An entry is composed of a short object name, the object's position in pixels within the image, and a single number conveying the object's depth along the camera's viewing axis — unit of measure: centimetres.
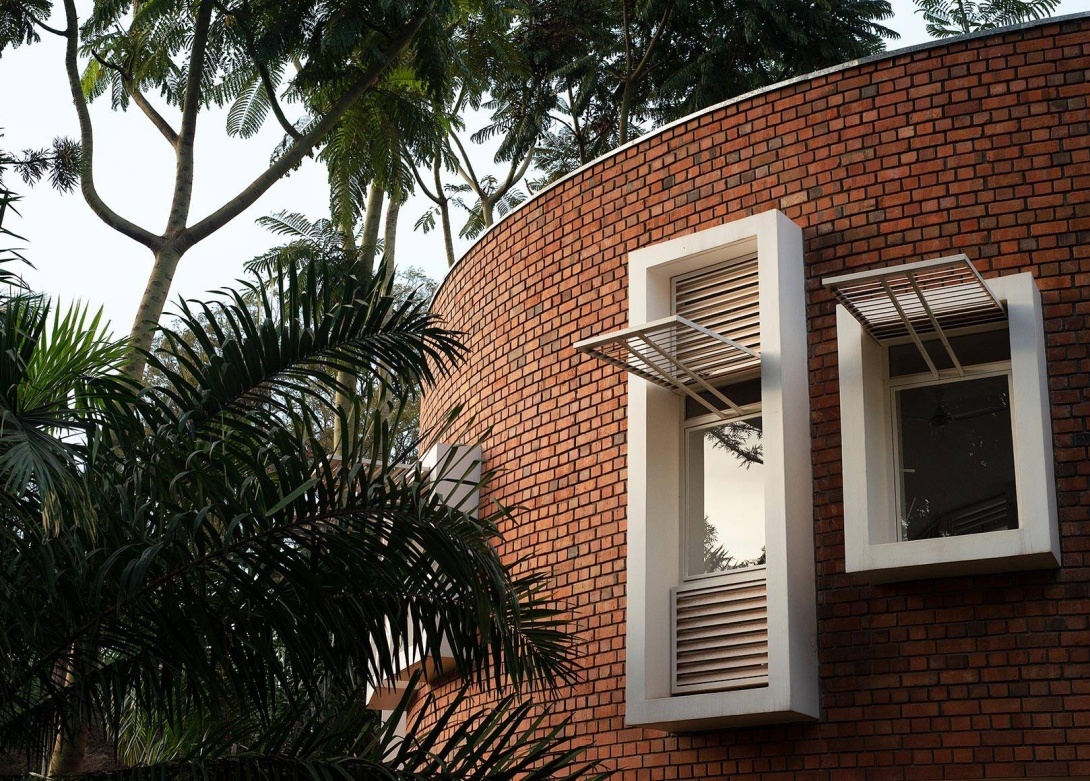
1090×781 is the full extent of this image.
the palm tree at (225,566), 529
